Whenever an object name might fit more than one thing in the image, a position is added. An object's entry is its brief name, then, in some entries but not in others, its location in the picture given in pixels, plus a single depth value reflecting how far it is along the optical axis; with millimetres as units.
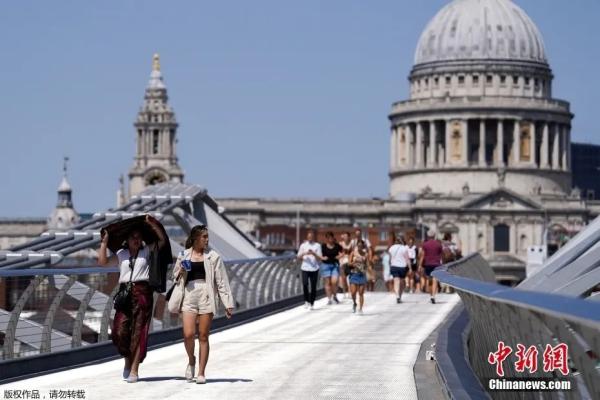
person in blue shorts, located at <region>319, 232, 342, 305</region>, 36469
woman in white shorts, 17594
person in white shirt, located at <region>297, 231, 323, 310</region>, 35812
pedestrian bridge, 10570
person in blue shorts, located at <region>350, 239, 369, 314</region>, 33594
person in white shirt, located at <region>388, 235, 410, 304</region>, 37969
